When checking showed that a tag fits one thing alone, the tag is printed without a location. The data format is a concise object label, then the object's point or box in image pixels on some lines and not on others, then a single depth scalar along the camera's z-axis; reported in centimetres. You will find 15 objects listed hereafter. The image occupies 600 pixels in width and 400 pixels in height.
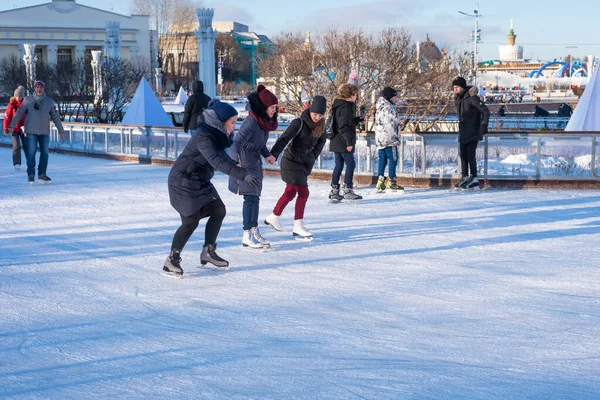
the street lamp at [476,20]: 4651
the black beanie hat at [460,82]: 1106
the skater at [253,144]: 693
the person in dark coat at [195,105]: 1344
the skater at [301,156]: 770
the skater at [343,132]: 980
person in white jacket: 1062
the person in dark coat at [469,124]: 1096
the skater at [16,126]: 1284
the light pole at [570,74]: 7736
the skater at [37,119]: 1178
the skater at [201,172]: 596
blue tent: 2125
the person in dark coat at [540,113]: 2998
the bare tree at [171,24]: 8112
